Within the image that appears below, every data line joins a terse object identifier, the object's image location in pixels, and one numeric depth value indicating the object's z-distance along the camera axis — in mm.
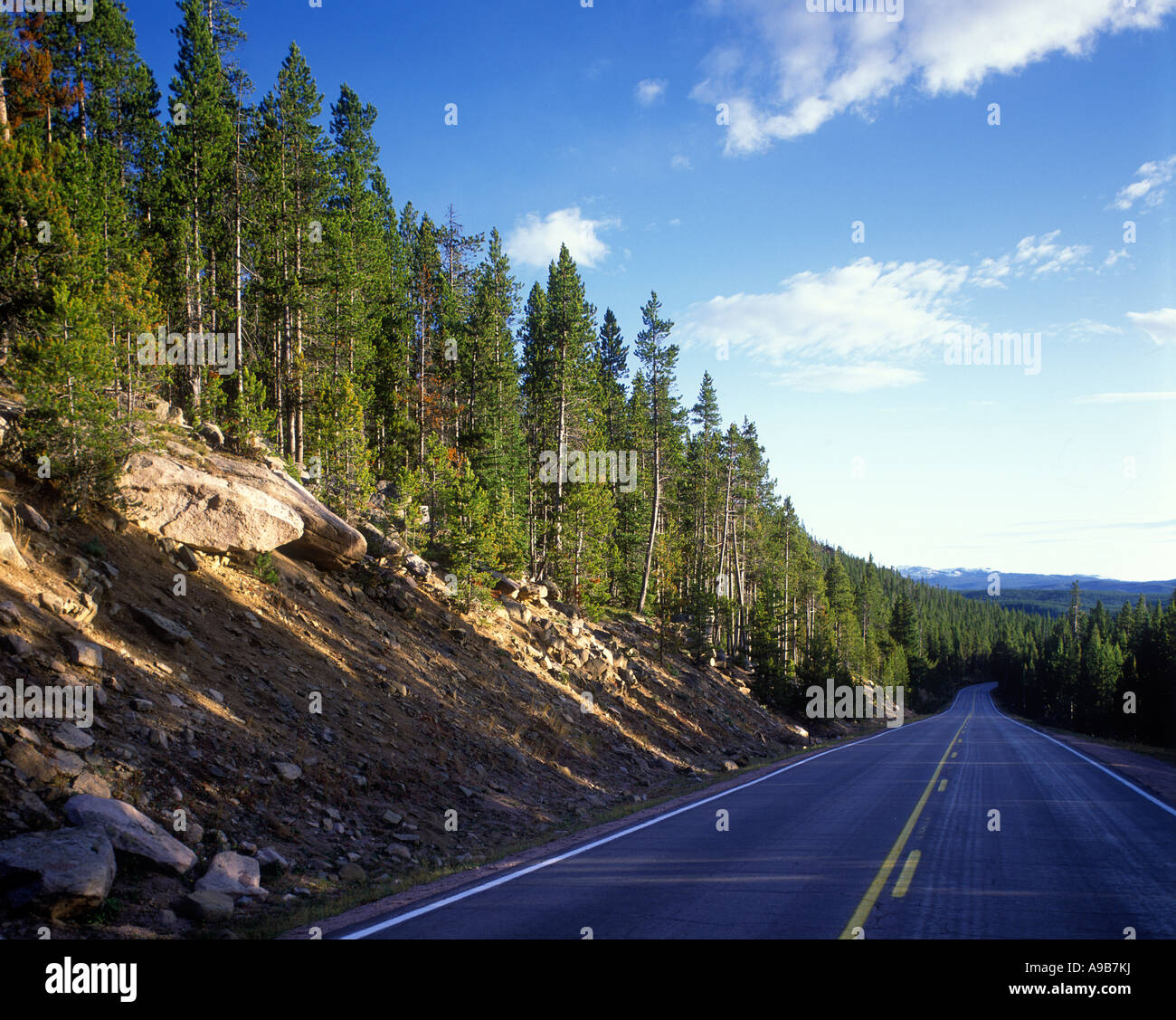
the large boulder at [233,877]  7453
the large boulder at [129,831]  7176
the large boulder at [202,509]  13641
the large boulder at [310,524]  16500
